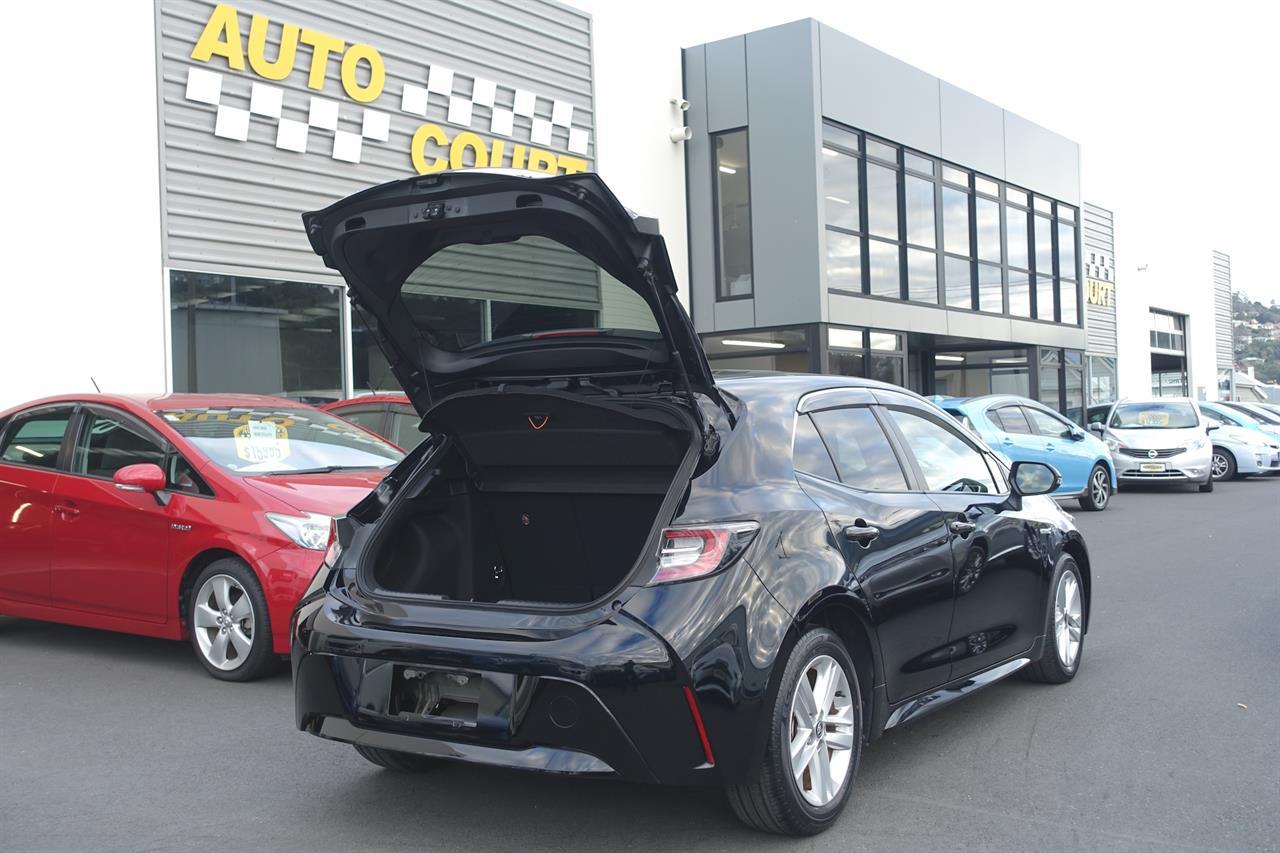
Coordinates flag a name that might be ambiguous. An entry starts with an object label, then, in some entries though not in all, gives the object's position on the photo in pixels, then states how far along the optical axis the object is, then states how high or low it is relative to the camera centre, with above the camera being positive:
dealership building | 11.95 +3.35
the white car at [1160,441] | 18.53 -0.38
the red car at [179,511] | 6.07 -0.41
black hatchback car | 3.56 -0.42
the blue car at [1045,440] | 14.32 -0.26
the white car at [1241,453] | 21.53 -0.67
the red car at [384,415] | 10.29 +0.15
